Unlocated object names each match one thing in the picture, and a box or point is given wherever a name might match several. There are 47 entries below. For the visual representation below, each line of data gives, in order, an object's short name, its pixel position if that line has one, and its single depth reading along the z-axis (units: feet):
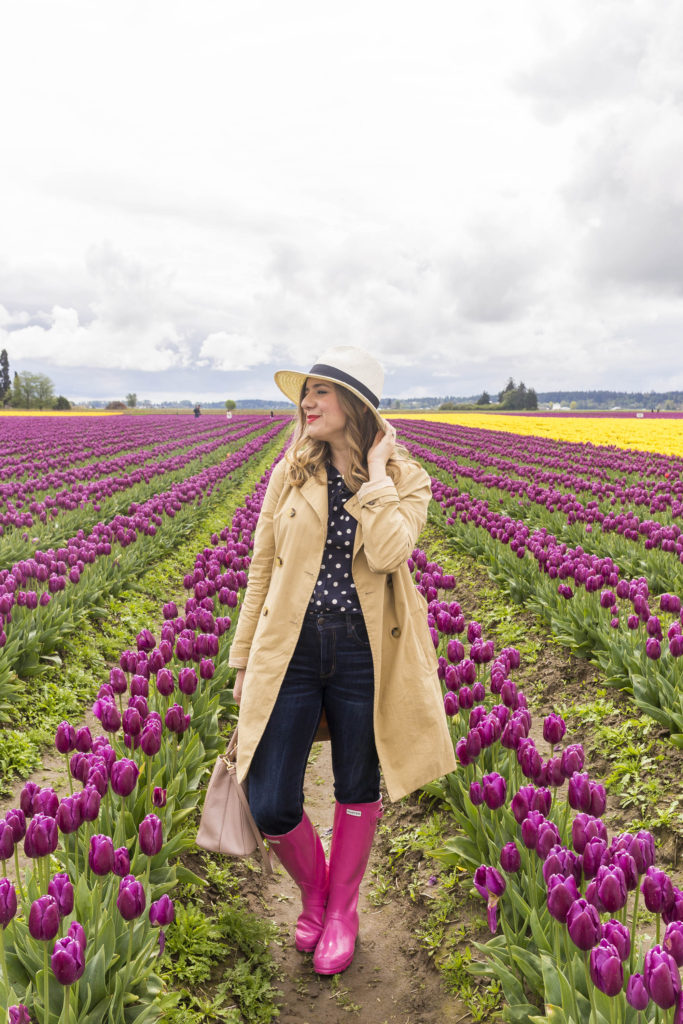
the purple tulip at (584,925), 6.57
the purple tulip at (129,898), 7.24
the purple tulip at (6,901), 6.77
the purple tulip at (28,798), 8.34
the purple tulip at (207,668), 14.35
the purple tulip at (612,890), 6.70
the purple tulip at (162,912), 7.99
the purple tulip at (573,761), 8.88
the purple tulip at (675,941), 6.21
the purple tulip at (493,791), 9.52
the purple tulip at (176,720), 11.69
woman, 9.70
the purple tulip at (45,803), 8.34
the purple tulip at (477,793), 10.04
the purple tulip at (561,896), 6.85
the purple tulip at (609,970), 6.03
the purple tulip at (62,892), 7.04
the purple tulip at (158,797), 9.84
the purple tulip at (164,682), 12.48
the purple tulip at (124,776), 9.07
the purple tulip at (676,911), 6.82
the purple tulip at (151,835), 8.41
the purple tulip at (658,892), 6.86
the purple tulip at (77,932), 6.72
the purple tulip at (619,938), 6.13
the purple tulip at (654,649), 14.97
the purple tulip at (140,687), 11.62
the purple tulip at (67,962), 6.45
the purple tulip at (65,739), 10.16
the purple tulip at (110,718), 10.74
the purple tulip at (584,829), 7.43
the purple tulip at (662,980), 5.75
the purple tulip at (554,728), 10.54
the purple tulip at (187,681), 12.94
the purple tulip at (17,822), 7.83
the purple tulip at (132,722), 10.67
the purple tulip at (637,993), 6.00
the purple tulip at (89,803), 8.46
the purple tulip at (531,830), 8.18
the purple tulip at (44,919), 6.70
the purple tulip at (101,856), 7.87
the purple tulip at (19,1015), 6.58
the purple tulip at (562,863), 7.48
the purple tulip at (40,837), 7.65
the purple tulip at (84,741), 10.11
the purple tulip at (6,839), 7.73
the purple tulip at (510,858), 8.70
